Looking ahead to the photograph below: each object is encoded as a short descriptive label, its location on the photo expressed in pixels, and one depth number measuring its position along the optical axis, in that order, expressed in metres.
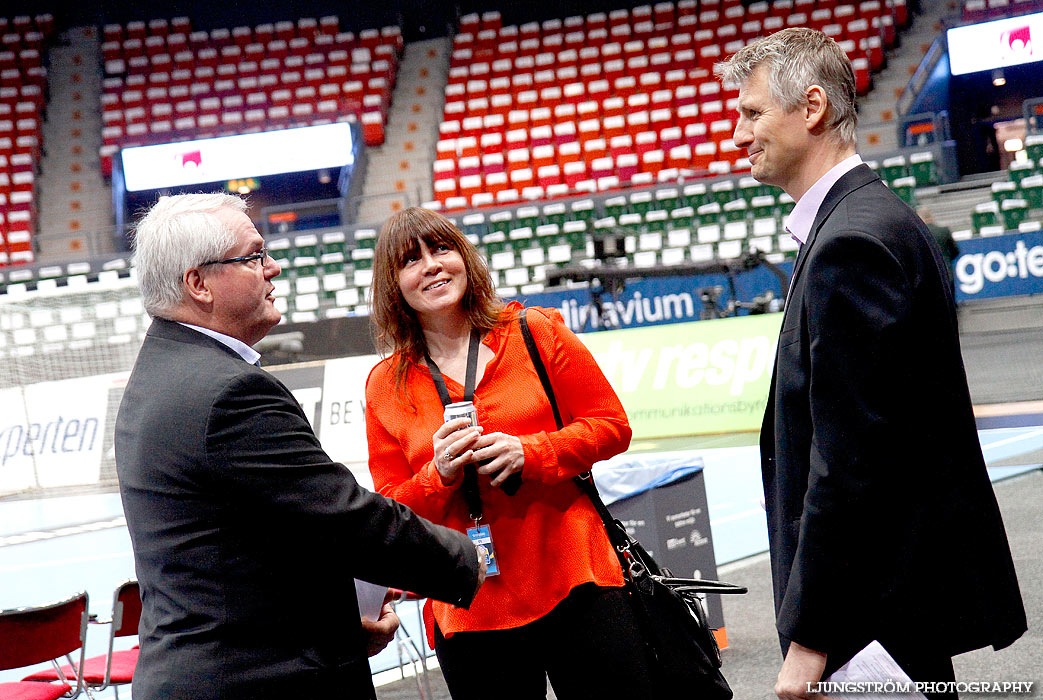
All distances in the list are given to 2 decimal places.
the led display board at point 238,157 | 20.33
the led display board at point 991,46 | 17.97
